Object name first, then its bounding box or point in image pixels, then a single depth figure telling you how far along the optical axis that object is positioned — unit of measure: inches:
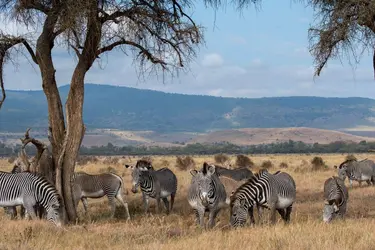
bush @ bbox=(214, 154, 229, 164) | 2075.4
